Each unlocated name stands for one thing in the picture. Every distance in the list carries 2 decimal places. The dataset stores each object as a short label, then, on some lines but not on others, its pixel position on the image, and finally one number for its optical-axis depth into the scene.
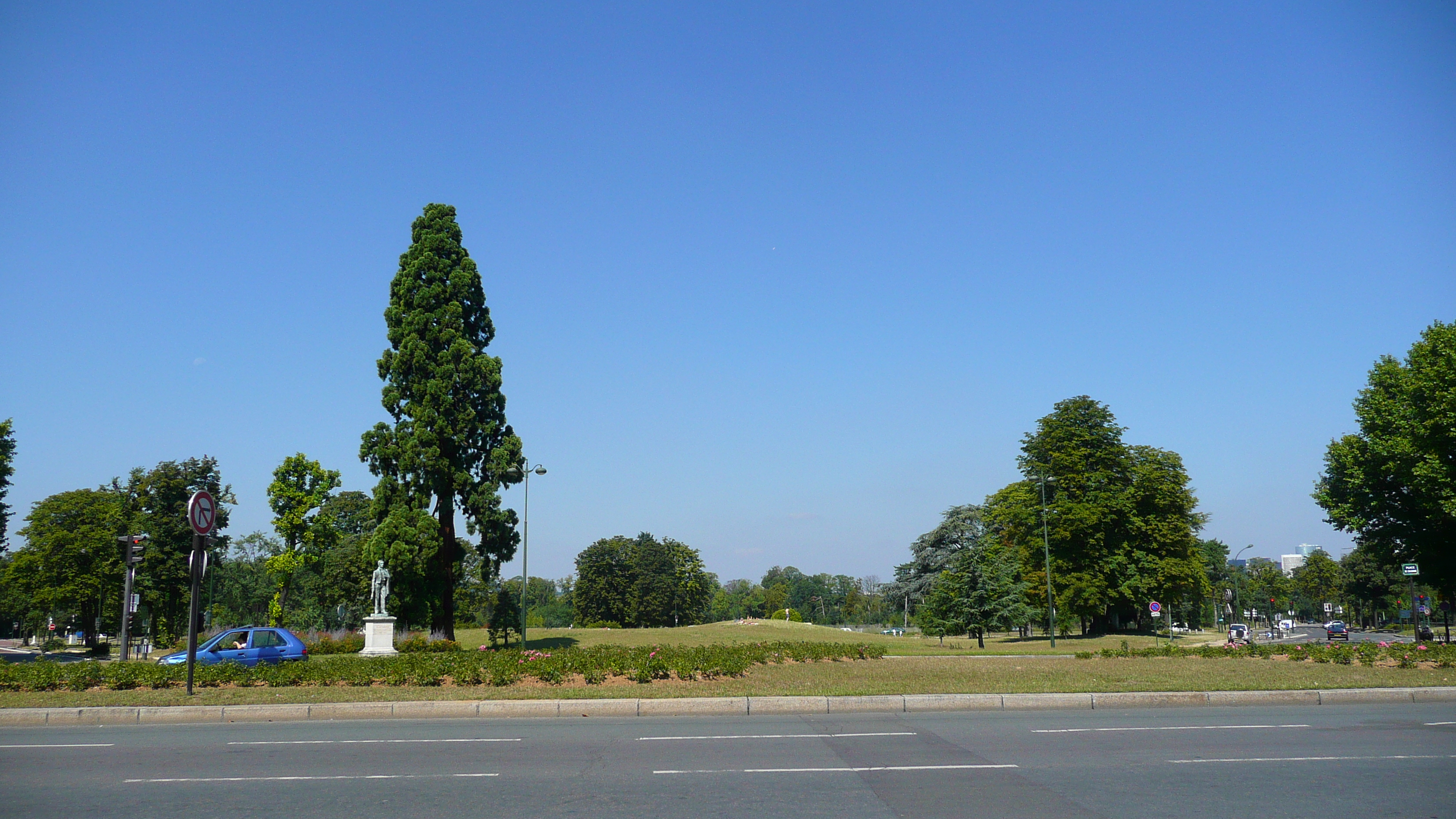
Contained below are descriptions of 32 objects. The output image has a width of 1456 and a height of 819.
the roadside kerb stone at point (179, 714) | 14.66
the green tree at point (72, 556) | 61.12
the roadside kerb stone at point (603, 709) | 14.95
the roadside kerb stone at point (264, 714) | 14.71
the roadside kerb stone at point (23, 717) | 14.38
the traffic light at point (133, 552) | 30.27
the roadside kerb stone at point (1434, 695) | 16.16
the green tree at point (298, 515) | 55.16
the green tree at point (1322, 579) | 109.75
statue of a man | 35.91
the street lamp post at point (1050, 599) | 47.54
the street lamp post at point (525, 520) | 40.66
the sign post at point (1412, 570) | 39.00
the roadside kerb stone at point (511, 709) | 14.88
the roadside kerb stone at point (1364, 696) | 15.77
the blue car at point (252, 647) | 23.28
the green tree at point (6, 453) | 45.28
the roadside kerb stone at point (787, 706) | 15.03
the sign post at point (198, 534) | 15.59
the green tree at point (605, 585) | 98.88
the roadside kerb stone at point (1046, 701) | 15.50
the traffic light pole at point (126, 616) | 34.81
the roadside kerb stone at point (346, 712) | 14.77
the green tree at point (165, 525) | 53.84
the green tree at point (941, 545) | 77.44
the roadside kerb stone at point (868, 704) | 15.10
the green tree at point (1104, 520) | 52.53
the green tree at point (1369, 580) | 86.81
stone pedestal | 33.31
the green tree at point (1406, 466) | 35.25
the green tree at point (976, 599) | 44.97
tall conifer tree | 39.56
